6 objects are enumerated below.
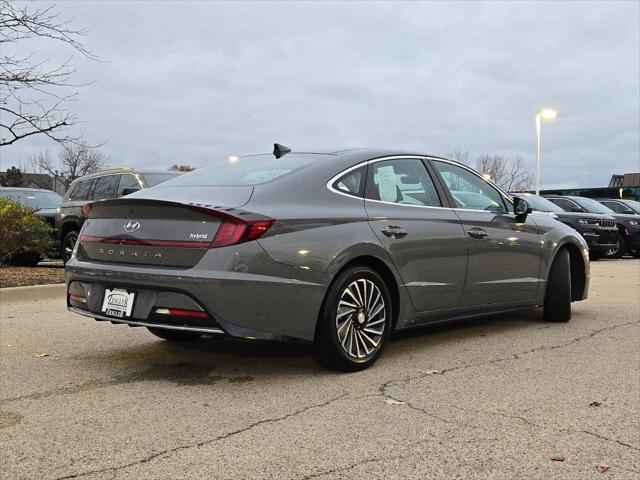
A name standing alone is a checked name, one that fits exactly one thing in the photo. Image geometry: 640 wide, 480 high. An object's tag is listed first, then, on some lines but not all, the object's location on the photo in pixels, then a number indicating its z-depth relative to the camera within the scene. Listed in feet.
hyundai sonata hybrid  13.46
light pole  84.07
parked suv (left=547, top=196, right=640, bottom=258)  57.88
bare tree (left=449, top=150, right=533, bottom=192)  200.23
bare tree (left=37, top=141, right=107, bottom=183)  148.97
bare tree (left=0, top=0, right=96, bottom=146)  32.71
